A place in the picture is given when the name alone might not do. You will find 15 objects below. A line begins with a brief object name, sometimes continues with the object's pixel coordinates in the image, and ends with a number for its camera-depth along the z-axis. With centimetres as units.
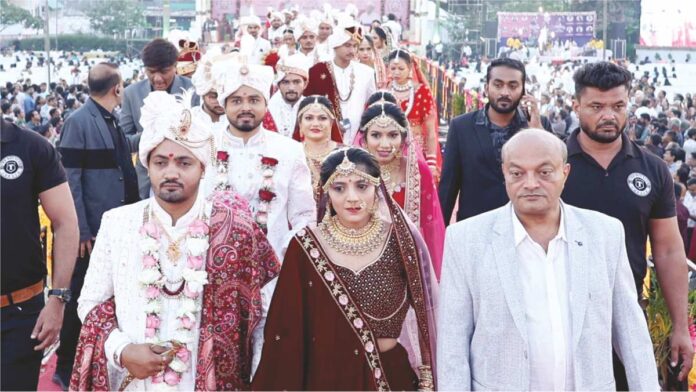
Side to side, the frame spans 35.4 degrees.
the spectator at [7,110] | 2074
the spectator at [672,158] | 1374
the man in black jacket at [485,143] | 559
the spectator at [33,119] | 1947
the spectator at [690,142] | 1581
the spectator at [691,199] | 1106
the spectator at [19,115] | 1978
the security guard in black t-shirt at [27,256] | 430
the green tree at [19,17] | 3306
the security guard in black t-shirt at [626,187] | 441
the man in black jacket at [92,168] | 596
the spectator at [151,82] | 721
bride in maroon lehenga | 418
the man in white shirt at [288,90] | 855
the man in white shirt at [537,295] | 334
